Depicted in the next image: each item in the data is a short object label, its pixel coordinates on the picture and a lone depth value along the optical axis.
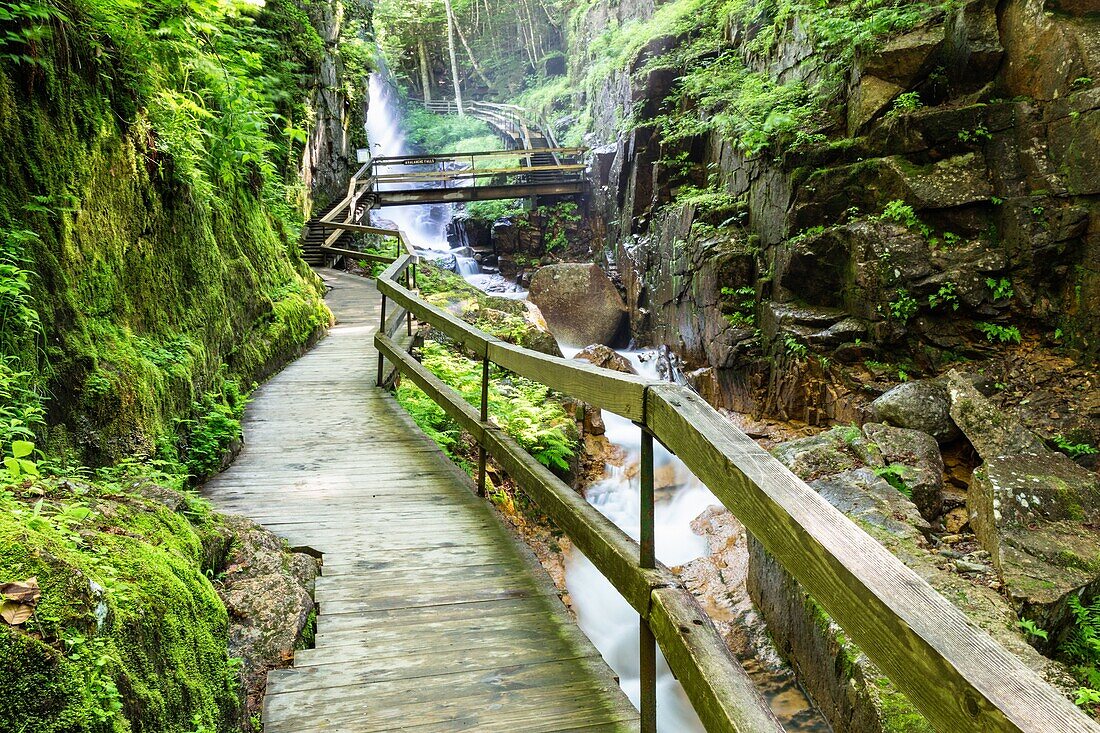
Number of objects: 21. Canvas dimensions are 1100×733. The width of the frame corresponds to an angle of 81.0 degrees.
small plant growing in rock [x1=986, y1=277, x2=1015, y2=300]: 9.23
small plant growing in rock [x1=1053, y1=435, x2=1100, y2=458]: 7.46
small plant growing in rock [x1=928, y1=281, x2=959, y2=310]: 9.42
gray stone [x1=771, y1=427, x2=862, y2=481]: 6.10
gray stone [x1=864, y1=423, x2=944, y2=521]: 6.43
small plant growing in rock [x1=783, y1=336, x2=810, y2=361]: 10.44
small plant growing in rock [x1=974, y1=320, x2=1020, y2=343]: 9.12
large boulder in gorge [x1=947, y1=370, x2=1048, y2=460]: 7.12
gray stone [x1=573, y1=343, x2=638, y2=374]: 12.09
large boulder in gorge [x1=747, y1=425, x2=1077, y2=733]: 3.88
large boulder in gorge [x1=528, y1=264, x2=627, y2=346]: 16.50
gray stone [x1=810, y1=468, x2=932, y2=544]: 5.12
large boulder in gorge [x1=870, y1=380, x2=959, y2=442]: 8.33
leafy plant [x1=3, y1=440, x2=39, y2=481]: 2.12
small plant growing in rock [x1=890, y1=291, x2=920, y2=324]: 9.60
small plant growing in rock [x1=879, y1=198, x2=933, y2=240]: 9.76
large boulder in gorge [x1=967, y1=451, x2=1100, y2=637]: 4.69
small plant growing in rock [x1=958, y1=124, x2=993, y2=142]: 9.62
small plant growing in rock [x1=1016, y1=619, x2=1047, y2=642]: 4.41
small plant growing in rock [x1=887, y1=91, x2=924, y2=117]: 10.14
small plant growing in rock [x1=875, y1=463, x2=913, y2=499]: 6.34
